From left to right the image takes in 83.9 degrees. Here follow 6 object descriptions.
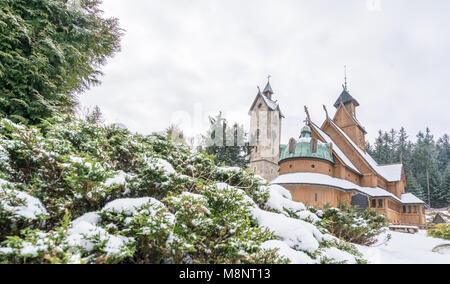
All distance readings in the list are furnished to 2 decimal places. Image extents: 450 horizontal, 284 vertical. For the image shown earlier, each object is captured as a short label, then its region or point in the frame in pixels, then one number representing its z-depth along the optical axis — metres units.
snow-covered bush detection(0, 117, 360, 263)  2.25
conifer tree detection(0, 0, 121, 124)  6.59
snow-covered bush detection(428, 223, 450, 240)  14.58
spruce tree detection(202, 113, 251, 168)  31.61
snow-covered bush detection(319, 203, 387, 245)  7.86
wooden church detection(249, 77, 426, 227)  20.92
